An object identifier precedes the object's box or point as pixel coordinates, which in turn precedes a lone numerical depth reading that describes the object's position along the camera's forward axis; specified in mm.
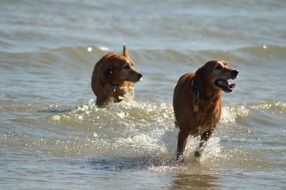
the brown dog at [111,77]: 23531
